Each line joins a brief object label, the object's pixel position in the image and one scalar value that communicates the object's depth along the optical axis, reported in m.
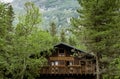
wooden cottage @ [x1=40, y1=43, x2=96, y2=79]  43.56
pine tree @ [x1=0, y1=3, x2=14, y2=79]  24.23
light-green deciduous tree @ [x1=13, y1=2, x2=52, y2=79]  38.91
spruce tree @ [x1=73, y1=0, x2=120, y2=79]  33.72
